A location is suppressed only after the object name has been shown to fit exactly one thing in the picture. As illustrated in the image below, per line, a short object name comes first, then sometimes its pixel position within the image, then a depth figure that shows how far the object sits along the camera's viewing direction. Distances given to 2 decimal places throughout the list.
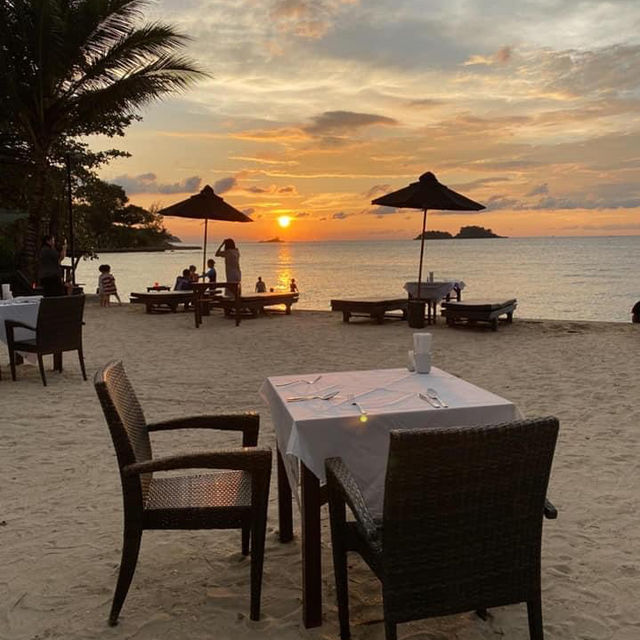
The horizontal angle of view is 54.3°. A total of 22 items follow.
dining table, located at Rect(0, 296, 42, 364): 6.70
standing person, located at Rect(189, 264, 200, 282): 15.56
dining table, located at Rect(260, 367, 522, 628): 2.29
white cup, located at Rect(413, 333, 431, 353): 2.98
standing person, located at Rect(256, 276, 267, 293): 16.34
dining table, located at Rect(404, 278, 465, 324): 12.73
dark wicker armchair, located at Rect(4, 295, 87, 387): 6.40
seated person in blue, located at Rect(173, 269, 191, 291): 16.02
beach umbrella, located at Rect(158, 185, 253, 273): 13.08
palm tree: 13.57
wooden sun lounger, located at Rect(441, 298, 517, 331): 10.98
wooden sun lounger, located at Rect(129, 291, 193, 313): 14.01
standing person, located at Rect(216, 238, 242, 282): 12.94
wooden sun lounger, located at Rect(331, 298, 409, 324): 12.01
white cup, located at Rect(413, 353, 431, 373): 3.03
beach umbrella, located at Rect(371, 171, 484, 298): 10.84
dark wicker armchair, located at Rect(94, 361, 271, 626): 2.31
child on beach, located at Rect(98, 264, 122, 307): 15.67
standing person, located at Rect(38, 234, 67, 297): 10.15
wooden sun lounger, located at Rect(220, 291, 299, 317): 12.53
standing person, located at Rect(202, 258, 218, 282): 15.23
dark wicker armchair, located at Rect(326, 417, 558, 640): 1.80
